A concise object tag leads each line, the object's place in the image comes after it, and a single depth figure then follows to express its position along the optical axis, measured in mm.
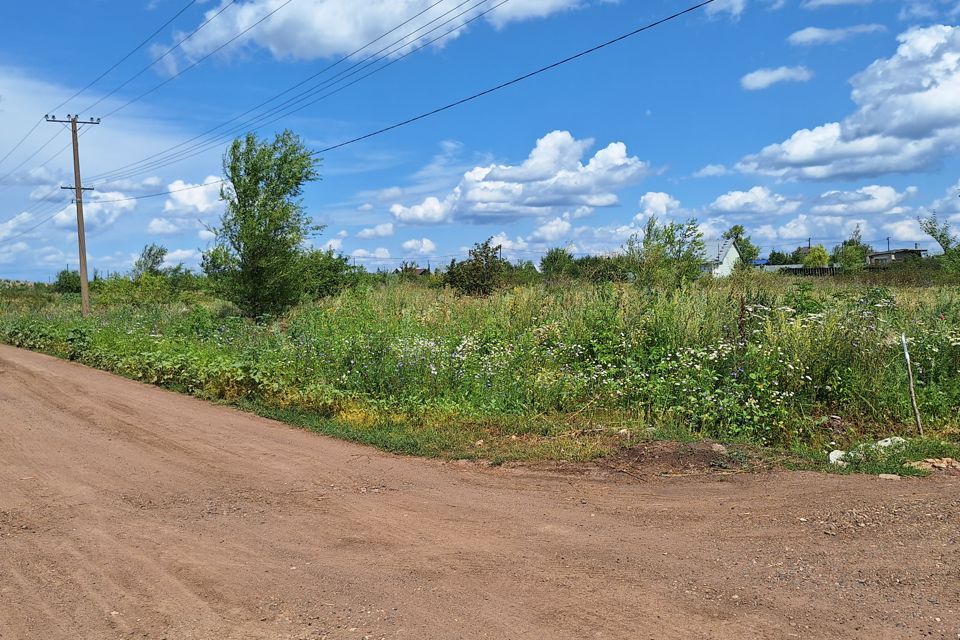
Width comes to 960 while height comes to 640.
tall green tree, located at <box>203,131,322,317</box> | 23688
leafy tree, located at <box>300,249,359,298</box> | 25308
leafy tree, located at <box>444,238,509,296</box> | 33438
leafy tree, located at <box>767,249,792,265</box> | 75169
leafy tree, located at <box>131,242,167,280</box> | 51562
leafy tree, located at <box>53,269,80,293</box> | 63916
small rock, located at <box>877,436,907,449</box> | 7488
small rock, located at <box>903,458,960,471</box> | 6727
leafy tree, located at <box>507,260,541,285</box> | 30453
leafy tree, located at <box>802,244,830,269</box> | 67375
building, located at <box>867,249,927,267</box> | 72125
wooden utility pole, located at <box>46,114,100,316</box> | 30062
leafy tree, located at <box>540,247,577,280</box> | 35744
